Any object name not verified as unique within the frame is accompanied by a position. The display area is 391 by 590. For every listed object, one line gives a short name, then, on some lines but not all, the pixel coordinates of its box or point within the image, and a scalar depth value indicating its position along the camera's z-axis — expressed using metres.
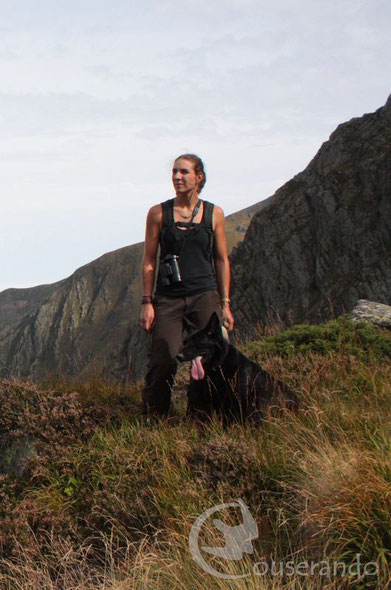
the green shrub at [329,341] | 8.48
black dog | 5.65
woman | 5.95
